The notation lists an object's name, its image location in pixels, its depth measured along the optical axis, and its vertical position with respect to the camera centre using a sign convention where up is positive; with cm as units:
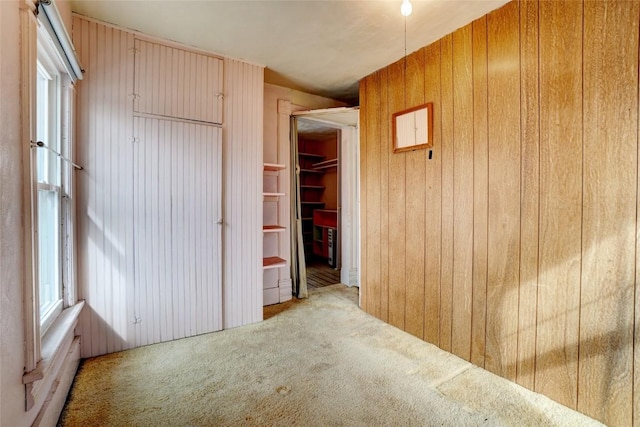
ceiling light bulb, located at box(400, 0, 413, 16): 175 +126
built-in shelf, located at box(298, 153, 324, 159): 613 +119
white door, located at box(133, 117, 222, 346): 238 -17
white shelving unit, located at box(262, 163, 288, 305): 342 -13
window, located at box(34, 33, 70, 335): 177 +16
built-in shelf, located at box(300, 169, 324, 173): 631 +87
